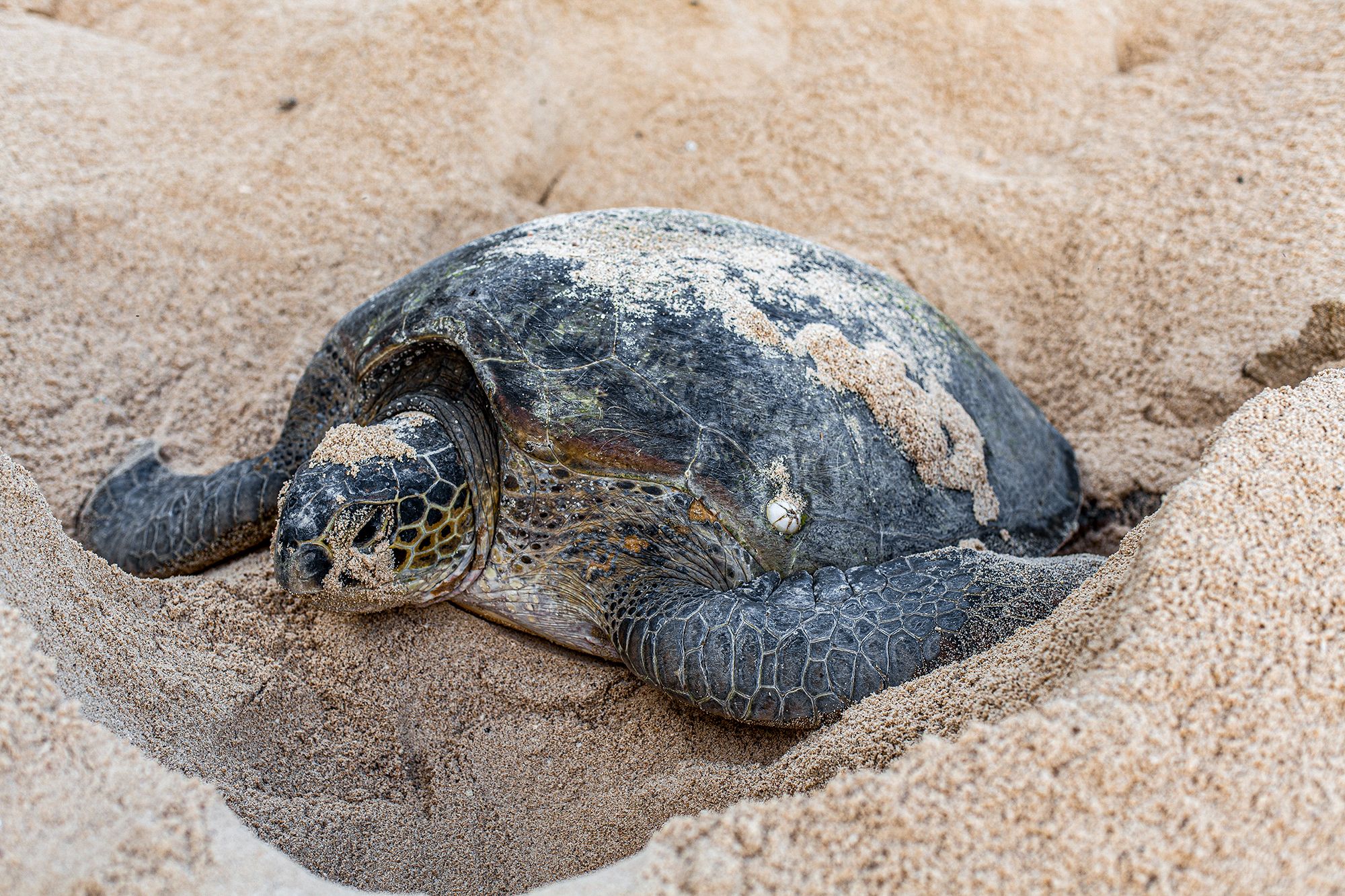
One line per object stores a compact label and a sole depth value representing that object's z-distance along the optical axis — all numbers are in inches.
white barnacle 70.7
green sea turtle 64.7
